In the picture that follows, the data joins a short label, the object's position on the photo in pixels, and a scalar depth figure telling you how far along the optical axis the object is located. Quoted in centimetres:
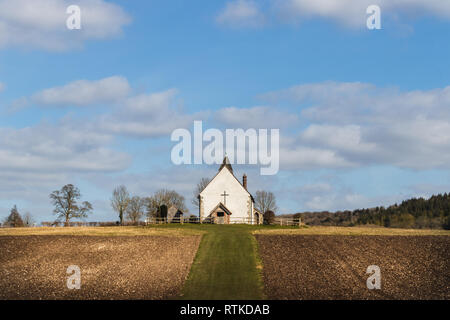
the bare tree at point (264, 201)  11894
